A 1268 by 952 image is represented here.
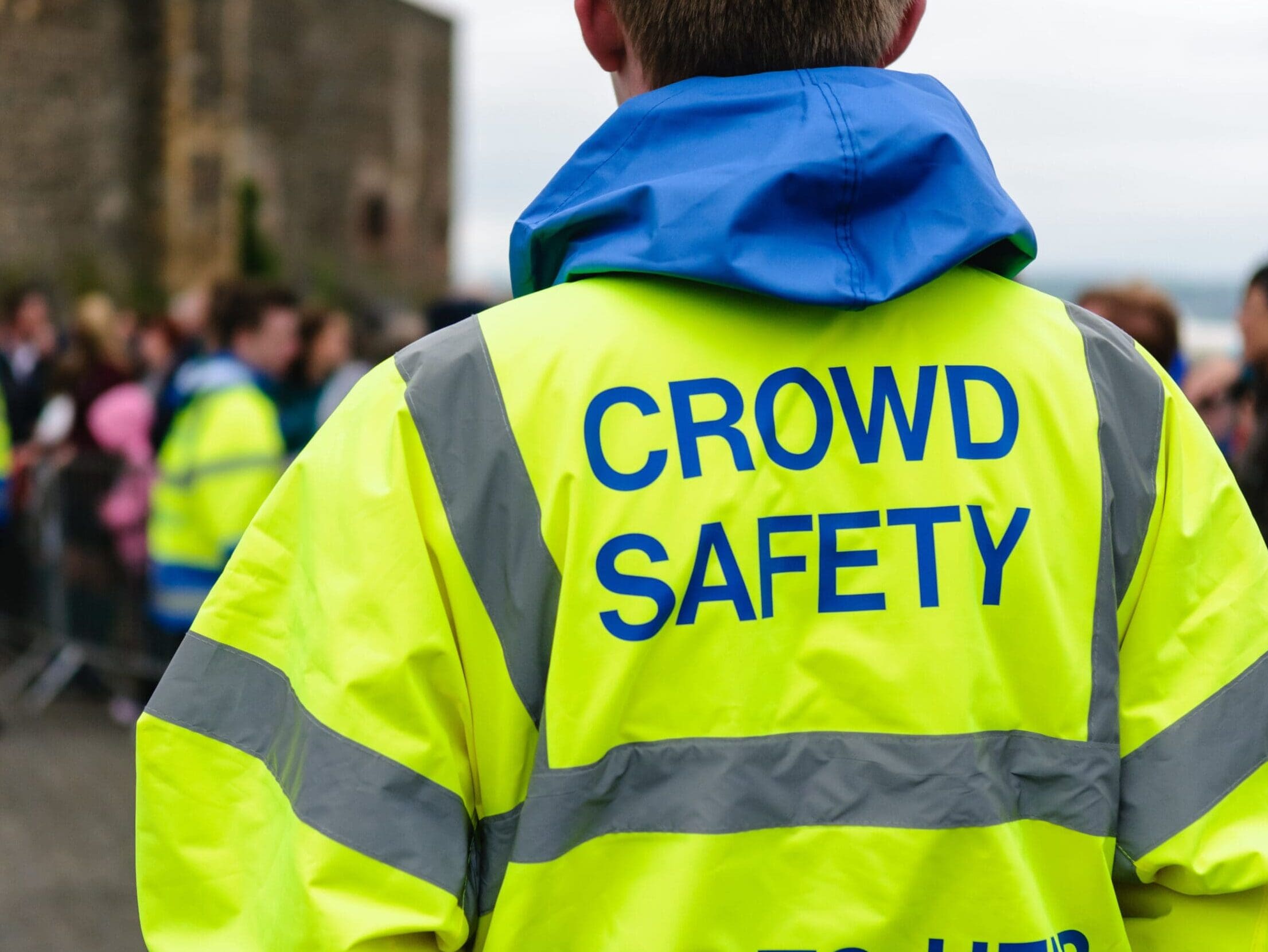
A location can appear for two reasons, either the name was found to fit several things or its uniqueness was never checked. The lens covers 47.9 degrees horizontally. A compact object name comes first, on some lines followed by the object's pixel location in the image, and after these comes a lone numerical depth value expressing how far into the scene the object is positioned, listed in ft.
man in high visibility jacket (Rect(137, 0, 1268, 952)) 4.17
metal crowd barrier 22.22
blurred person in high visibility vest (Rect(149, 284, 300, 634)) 18.03
